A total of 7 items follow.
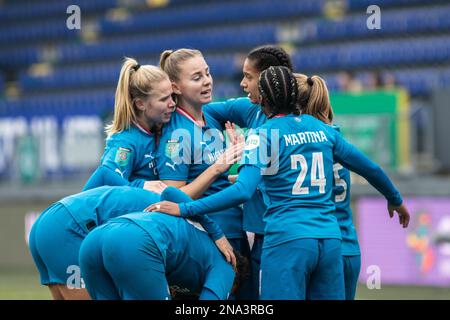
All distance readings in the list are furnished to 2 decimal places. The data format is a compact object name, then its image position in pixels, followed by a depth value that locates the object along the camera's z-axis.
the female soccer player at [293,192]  8.24
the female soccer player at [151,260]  7.40
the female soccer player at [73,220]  8.24
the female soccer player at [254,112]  9.24
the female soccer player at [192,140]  9.12
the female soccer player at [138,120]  9.05
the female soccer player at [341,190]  9.14
